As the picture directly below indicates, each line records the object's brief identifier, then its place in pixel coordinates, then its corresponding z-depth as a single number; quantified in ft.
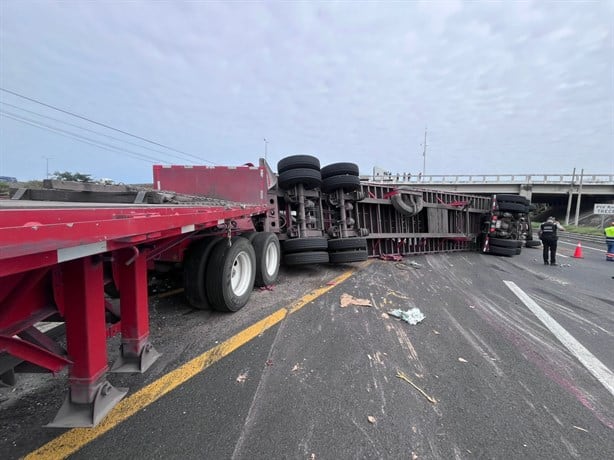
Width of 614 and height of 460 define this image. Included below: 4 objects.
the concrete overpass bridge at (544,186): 140.97
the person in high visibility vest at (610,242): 38.49
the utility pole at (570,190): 142.55
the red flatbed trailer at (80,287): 3.73
